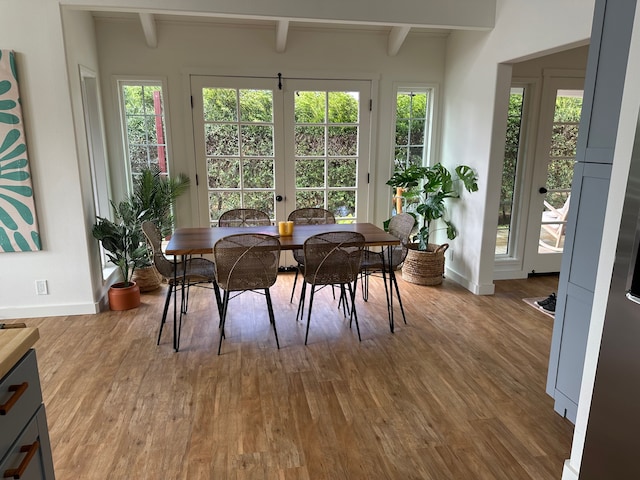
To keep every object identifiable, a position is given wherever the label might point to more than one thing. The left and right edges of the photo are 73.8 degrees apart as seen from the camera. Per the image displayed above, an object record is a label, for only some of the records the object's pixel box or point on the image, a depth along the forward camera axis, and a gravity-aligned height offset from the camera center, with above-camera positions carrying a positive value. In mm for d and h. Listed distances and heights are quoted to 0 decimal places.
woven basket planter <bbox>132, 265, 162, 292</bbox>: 4145 -1253
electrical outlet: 3498 -1131
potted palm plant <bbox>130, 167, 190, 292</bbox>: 3975 -498
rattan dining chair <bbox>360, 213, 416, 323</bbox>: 3395 -854
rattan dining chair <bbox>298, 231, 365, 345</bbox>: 2918 -764
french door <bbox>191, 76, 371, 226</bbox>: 4391 +41
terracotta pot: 3701 -1282
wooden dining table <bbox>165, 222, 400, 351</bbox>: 2920 -668
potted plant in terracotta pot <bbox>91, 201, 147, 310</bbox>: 3582 -842
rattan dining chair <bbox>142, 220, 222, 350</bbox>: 3008 -908
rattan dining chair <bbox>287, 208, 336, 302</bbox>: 3986 -635
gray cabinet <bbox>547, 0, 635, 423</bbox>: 1811 -222
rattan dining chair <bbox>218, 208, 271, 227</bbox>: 3852 -635
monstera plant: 4297 -614
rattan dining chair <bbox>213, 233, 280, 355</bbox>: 2758 -750
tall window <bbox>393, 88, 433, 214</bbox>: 4715 +209
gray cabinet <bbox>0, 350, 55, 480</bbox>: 1107 -766
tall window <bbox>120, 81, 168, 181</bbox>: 4223 +215
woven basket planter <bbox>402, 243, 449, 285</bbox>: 4340 -1179
